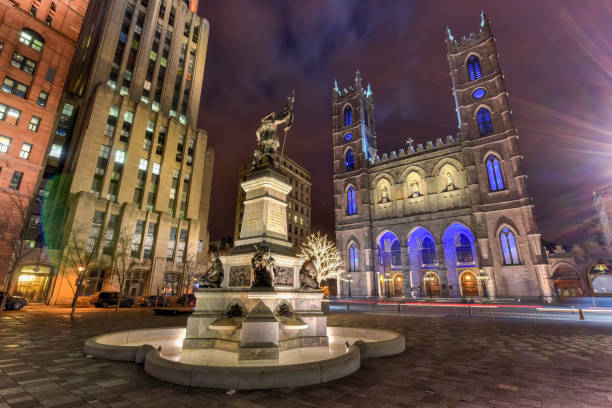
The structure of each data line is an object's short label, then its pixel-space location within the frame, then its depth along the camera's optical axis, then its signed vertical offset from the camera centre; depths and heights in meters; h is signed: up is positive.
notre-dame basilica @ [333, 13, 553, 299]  35.16 +11.25
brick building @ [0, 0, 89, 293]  25.98 +18.92
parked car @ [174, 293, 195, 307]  26.83 -1.79
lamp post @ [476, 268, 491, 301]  34.67 +0.73
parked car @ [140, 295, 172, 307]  26.69 -1.82
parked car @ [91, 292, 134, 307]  25.95 -1.68
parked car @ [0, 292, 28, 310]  19.90 -1.55
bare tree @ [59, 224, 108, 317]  26.94 +3.22
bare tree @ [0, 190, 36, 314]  24.77 +5.22
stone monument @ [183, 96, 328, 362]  5.73 -0.27
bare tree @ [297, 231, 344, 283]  31.82 +3.34
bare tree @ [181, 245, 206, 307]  36.03 +2.14
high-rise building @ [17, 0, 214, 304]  30.50 +16.34
